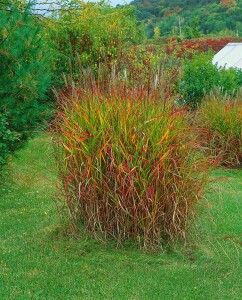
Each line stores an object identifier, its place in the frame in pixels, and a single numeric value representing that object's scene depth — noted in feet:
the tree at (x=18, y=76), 29.19
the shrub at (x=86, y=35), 46.26
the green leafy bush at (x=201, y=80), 51.55
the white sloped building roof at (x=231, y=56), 84.43
